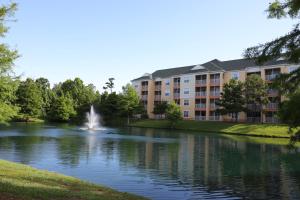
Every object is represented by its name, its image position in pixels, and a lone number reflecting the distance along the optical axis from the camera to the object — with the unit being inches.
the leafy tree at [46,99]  4367.6
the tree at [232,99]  2682.1
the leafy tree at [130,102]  3597.4
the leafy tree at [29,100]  3961.6
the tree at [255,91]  2637.8
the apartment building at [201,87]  2810.0
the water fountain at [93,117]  3520.9
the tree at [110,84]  5255.9
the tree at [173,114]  2977.4
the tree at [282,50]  371.9
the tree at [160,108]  3417.8
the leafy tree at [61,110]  3998.5
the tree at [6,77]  767.7
